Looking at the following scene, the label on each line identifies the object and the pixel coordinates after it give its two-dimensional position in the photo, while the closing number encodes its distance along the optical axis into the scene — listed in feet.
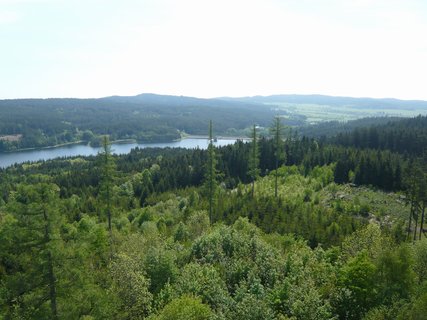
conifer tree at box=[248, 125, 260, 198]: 231.09
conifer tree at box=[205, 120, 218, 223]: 185.38
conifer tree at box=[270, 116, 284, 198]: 224.33
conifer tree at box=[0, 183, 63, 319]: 66.44
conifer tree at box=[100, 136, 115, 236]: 143.02
